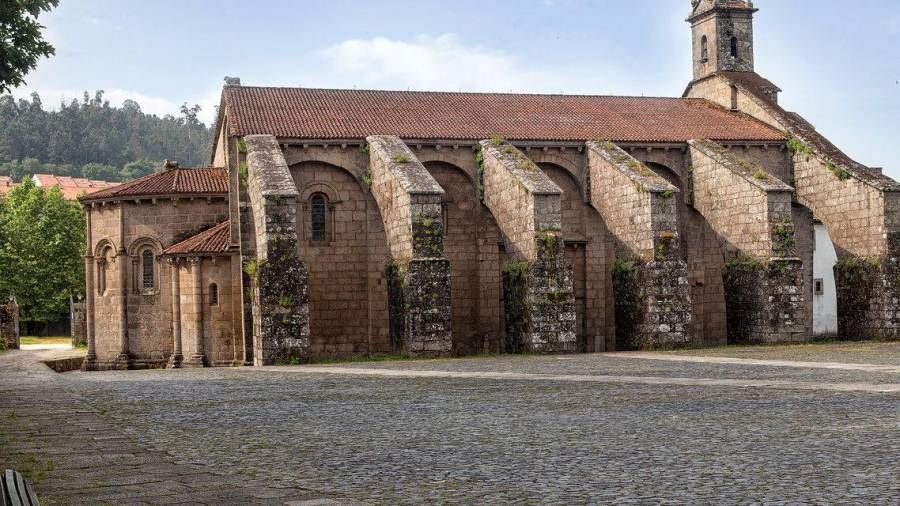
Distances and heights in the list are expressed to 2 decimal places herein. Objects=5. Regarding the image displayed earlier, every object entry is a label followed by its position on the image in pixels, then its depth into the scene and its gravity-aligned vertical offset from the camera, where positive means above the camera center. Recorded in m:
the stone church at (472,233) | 30.61 +1.79
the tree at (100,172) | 175.38 +21.17
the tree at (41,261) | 66.44 +2.64
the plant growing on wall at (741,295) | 33.84 -0.39
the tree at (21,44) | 19.11 +4.62
